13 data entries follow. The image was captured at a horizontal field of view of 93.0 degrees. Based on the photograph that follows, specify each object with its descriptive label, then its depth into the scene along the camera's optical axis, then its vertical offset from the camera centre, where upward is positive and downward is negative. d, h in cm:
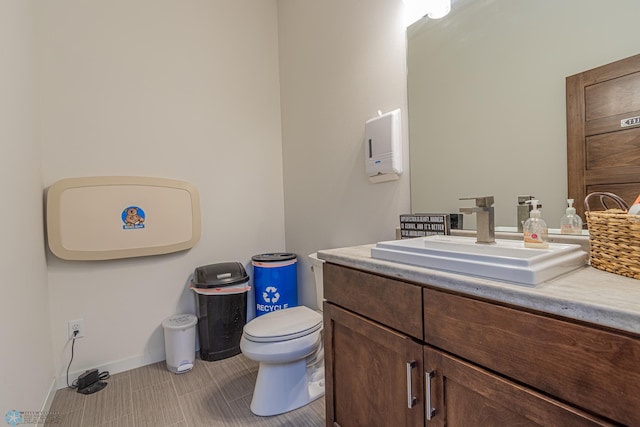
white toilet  148 -71
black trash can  207 -65
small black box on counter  137 -8
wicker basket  72 -10
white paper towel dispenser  159 +33
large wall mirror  102 +47
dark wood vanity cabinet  54 -36
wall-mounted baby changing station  179 +0
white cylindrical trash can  197 -85
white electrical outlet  185 -67
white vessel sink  69 -14
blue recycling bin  229 -54
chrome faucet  107 -4
